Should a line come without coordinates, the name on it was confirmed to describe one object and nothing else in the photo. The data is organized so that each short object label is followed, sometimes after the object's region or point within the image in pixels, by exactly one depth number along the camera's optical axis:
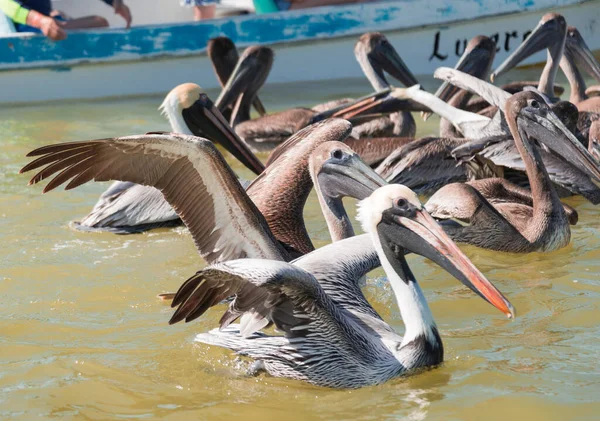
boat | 19.67
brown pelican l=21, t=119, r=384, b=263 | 8.65
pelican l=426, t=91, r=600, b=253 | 10.52
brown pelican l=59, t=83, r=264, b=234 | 11.71
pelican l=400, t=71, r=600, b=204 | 12.26
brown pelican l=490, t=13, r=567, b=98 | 15.60
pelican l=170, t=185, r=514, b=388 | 7.18
